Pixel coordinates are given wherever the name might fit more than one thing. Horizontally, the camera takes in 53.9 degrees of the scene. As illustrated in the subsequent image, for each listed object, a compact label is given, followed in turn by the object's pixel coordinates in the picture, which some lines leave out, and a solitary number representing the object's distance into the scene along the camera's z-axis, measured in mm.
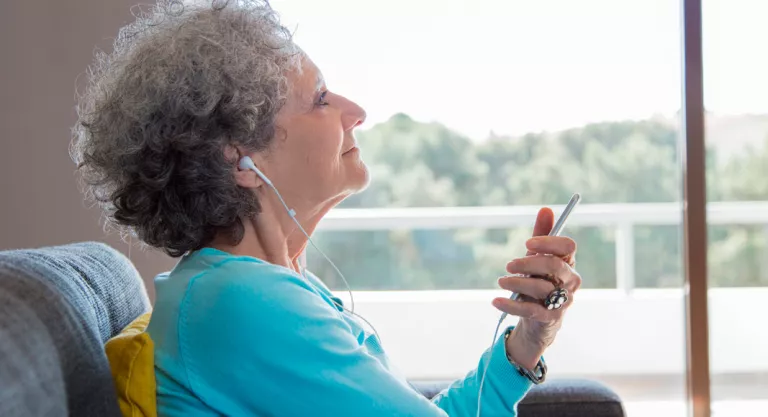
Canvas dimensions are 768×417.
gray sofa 713
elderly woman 894
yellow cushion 915
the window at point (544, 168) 2918
